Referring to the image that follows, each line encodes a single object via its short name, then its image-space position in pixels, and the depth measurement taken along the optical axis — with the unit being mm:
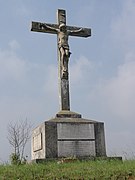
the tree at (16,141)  15722
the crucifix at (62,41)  9986
